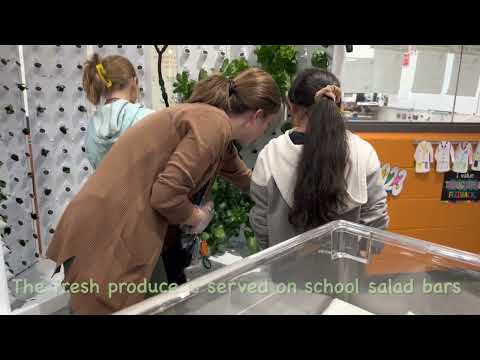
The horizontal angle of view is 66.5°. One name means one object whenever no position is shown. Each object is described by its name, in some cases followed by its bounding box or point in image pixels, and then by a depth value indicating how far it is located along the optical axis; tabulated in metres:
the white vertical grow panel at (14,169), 2.53
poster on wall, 2.42
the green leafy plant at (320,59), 2.31
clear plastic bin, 0.75
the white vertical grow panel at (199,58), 2.58
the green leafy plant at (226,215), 2.59
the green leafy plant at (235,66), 2.42
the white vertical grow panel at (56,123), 2.57
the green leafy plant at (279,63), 2.38
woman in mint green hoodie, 1.77
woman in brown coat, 1.11
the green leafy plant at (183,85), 2.44
